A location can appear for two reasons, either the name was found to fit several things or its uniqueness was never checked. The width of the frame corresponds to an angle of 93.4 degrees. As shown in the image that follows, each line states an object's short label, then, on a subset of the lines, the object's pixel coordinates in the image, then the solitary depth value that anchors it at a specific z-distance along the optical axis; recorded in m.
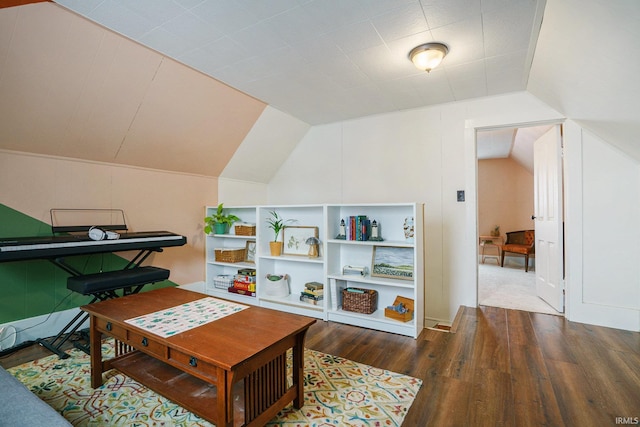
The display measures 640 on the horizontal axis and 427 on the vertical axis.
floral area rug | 1.57
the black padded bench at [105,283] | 2.24
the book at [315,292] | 3.17
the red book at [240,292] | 3.52
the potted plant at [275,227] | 3.42
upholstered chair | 5.37
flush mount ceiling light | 2.24
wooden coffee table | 1.29
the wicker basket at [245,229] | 3.66
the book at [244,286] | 3.53
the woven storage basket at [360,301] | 2.88
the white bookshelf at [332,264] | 2.70
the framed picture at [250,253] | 3.84
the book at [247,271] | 3.68
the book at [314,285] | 3.24
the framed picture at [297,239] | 3.44
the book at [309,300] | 3.15
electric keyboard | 1.96
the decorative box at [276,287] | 3.40
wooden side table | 6.35
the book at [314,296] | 3.17
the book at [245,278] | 3.57
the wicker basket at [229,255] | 3.72
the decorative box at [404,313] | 2.67
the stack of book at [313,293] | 3.17
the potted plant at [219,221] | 3.68
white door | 3.00
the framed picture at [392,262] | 2.87
